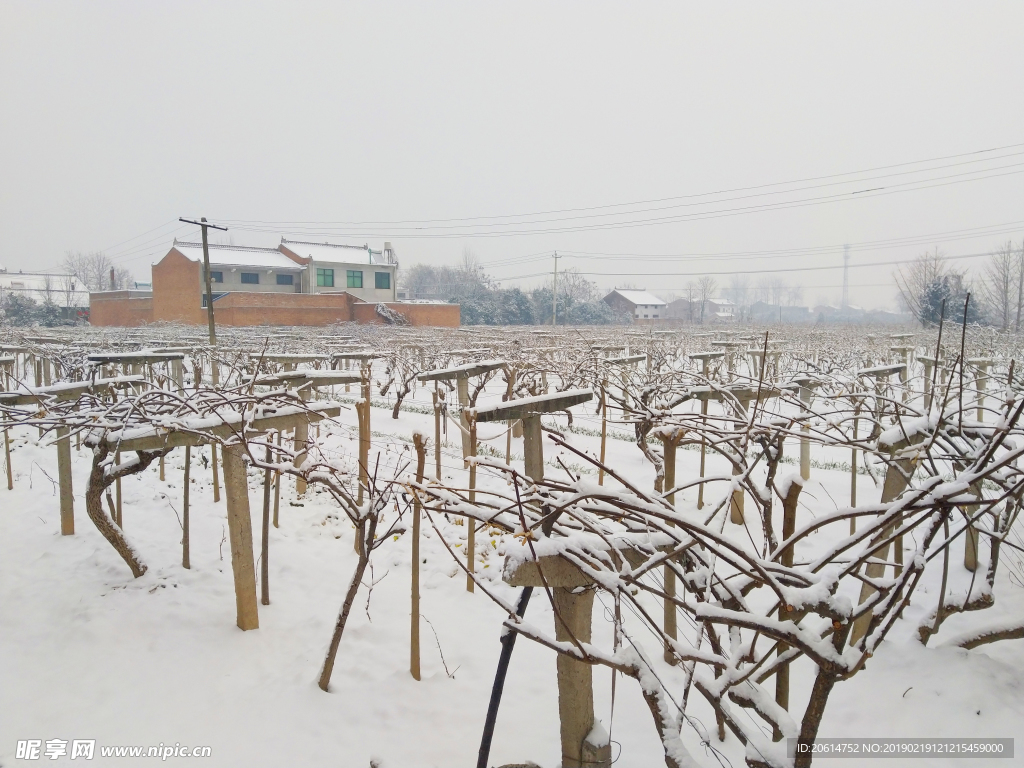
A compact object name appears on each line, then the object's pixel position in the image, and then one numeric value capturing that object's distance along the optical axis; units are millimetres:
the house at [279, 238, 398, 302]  43156
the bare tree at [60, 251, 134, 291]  72938
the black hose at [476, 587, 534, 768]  2113
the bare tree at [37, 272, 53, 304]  56412
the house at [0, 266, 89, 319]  43344
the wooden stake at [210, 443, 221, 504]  6226
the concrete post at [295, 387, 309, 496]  5629
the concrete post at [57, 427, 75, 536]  5098
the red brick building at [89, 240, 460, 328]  34312
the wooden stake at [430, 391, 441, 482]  6067
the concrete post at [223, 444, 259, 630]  3812
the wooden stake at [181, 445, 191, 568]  4629
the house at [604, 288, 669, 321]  65188
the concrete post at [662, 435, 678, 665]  3372
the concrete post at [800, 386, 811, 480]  6603
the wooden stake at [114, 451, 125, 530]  5042
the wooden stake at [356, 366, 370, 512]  5695
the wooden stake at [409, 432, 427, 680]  3486
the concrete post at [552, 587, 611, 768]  2355
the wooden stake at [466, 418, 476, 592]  4467
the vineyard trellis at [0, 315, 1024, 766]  1399
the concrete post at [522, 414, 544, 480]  4289
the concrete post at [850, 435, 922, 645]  3252
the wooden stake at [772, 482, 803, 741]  1979
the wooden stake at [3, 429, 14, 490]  6441
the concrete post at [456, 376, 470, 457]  8148
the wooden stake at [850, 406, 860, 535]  4984
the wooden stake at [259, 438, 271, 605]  4098
